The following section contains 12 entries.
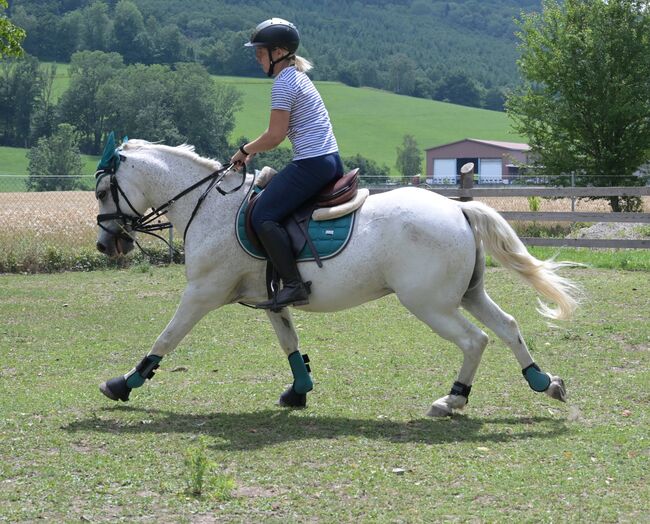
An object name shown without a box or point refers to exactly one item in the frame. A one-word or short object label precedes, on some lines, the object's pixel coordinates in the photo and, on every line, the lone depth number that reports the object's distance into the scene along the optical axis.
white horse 7.25
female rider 7.40
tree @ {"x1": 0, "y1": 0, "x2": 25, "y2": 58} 17.11
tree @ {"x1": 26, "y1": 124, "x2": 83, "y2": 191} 57.44
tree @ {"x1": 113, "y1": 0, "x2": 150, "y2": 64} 144.25
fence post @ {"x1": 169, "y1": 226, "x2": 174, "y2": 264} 20.15
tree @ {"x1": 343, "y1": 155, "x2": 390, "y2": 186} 82.44
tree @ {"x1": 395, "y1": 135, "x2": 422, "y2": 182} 98.62
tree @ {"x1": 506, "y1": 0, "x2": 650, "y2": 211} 27.78
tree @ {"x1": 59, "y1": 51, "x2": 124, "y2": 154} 79.56
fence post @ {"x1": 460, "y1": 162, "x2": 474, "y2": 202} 20.70
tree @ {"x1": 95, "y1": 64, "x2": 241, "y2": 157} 73.28
